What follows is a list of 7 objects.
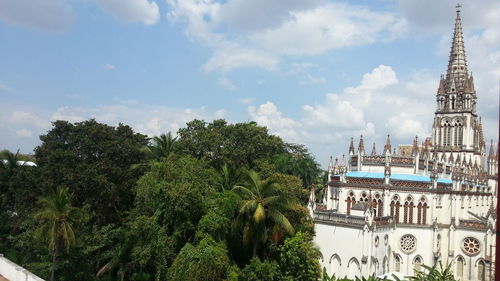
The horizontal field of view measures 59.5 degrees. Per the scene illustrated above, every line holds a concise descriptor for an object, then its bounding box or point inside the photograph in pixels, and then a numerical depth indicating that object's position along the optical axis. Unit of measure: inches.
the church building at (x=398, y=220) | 1327.5
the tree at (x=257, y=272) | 887.1
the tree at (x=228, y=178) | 1139.9
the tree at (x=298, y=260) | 958.4
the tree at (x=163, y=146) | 1389.0
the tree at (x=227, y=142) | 1375.5
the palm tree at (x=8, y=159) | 1510.8
